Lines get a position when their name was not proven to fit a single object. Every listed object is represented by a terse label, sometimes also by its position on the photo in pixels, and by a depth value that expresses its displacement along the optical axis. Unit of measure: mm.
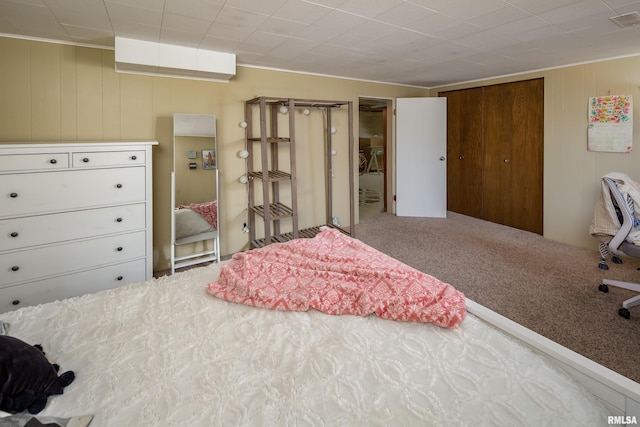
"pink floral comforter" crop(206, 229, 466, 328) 1412
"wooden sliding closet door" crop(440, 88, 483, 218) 5071
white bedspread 945
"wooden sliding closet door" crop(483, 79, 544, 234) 4336
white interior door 5227
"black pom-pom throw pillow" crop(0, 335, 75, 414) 952
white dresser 2336
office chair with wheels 2545
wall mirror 3268
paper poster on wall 3482
